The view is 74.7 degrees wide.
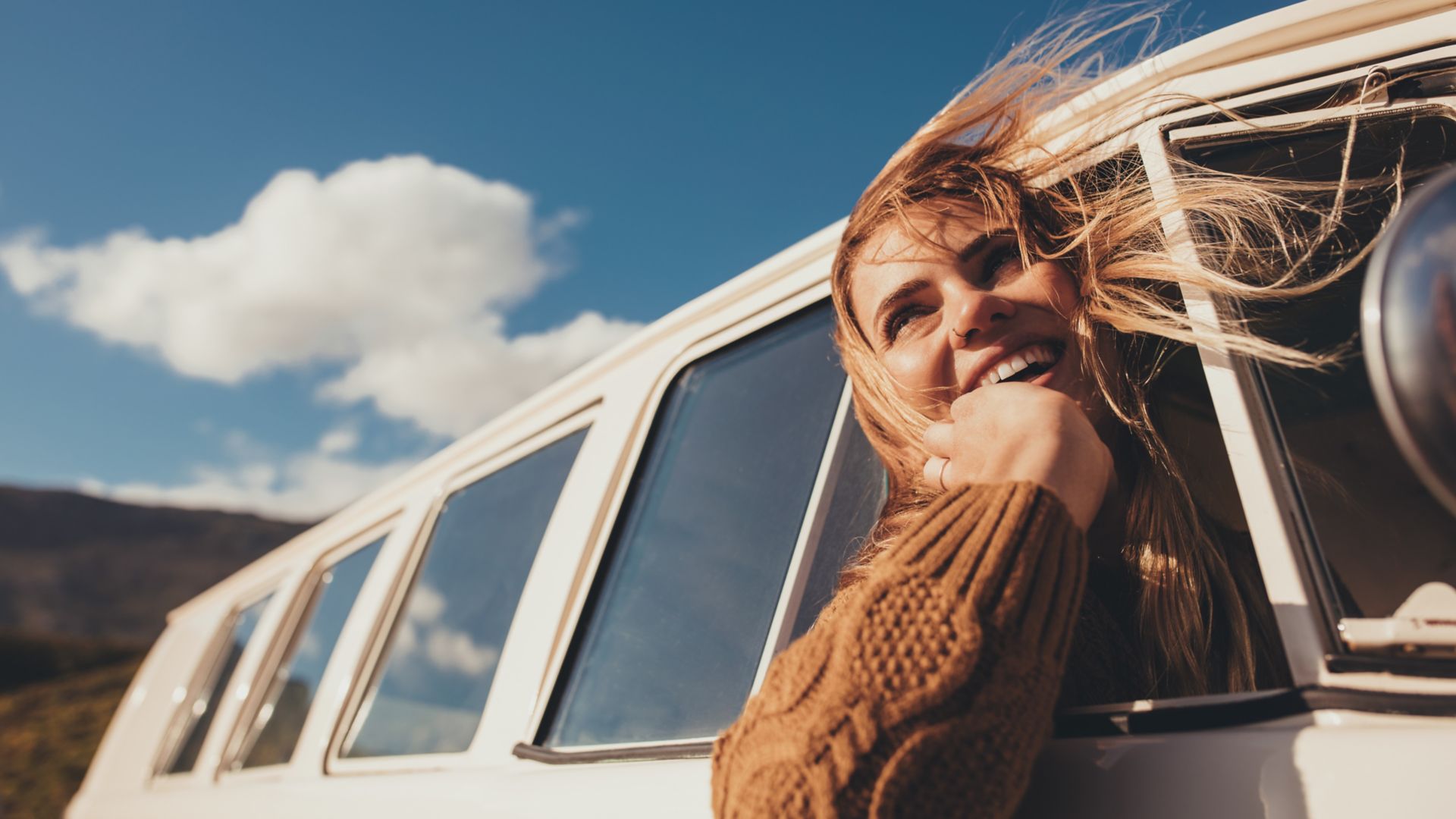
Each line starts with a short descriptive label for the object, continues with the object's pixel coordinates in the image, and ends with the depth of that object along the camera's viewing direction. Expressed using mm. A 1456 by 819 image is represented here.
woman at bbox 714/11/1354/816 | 833
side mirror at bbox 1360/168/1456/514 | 448
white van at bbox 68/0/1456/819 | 843
